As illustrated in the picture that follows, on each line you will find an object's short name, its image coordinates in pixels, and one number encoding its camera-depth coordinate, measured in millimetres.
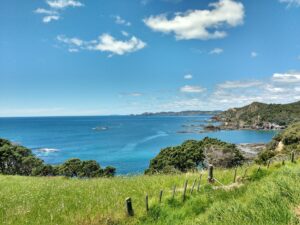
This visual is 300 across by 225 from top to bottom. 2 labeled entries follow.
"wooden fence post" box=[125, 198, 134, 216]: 8165
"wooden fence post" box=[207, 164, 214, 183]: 11182
